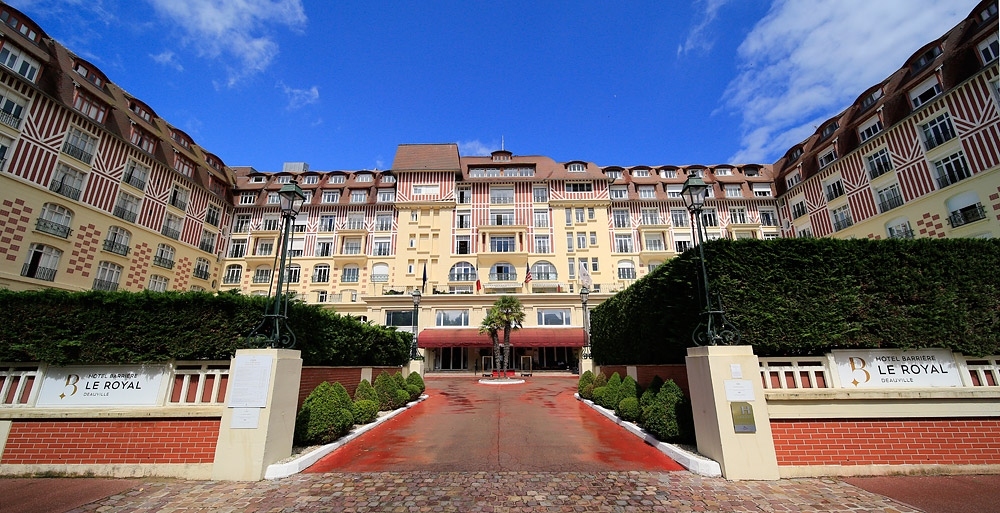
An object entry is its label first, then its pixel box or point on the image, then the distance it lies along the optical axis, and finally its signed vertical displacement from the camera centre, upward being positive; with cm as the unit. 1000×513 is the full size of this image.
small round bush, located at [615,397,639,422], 940 -129
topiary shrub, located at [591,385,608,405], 1223 -123
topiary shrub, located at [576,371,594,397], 1527 -95
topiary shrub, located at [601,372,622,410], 1147 -110
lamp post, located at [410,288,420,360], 2137 +77
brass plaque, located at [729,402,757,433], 576 -93
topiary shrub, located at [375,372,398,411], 1230 -106
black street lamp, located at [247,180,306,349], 651 +79
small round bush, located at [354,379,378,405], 1075 -97
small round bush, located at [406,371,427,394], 1565 -91
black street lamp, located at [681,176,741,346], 642 +61
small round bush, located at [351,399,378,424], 954 -131
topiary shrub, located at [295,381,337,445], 739 -116
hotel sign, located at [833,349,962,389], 634 -26
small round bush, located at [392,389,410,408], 1271 -136
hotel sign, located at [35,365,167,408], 627 -42
